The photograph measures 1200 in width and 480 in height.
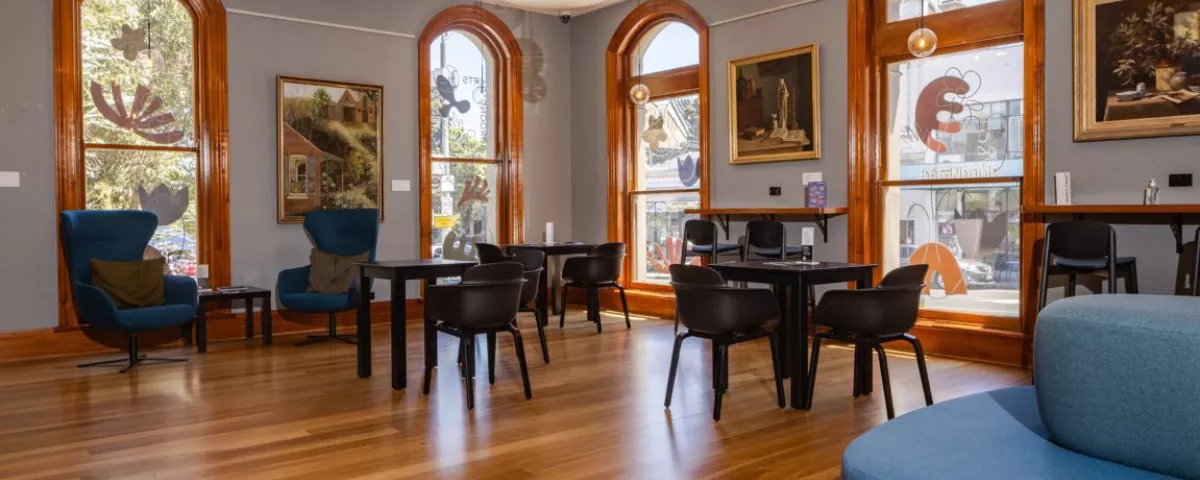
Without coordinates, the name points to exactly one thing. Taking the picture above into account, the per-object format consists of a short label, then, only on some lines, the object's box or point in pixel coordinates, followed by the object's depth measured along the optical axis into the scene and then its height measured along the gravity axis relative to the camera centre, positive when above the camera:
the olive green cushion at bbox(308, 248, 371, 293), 7.17 -0.37
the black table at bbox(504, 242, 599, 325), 7.89 -0.25
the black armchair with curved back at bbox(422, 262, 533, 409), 4.69 -0.43
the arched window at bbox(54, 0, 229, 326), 6.72 +0.86
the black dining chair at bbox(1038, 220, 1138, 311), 5.18 -0.21
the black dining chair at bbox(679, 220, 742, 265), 7.56 -0.17
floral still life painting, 5.35 +0.91
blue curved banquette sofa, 1.40 -0.32
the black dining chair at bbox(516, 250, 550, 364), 5.97 -0.38
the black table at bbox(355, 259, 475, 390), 5.30 -0.46
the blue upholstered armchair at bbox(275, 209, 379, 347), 6.97 -0.15
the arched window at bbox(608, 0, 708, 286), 8.59 +0.88
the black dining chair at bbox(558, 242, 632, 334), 7.66 -0.40
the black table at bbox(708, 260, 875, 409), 4.64 -0.38
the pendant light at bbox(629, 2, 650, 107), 8.45 +1.21
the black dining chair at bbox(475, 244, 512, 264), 7.30 -0.24
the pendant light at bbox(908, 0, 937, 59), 5.92 +1.17
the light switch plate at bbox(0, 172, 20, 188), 6.44 +0.36
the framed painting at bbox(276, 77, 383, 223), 7.69 +0.70
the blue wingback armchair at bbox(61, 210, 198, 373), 5.84 -0.31
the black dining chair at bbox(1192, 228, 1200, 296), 4.82 -0.33
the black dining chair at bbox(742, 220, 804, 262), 7.28 -0.16
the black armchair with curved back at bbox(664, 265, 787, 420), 4.32 -0.43
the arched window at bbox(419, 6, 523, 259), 8.73 +0.92
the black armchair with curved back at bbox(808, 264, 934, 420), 4.23 -0.45
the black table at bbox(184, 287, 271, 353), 6.70 -0.65
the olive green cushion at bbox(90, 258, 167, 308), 6.13 -0.36
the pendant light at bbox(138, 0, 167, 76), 7.10 +1.33
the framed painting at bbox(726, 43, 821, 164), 7.36 +0.97
